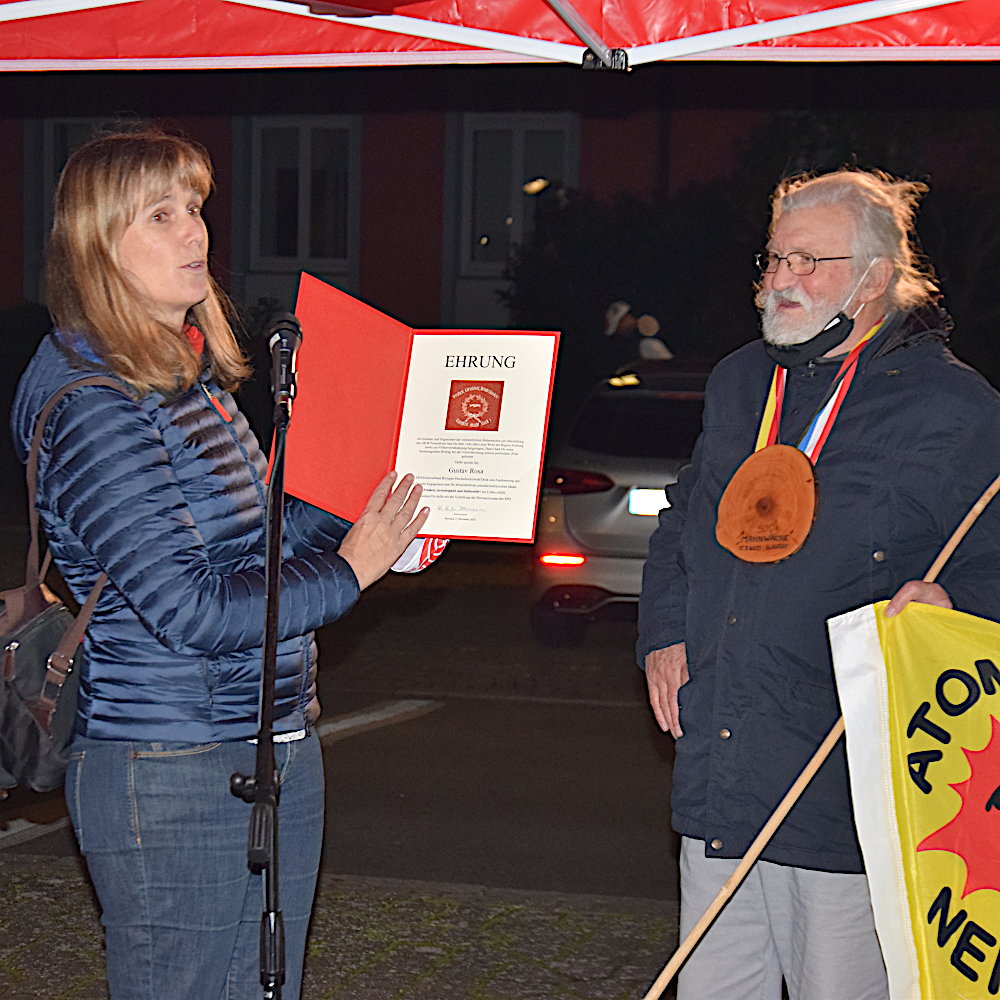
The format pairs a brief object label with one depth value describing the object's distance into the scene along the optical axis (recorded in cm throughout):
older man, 328
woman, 268
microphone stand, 254
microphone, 265
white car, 941
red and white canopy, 436
